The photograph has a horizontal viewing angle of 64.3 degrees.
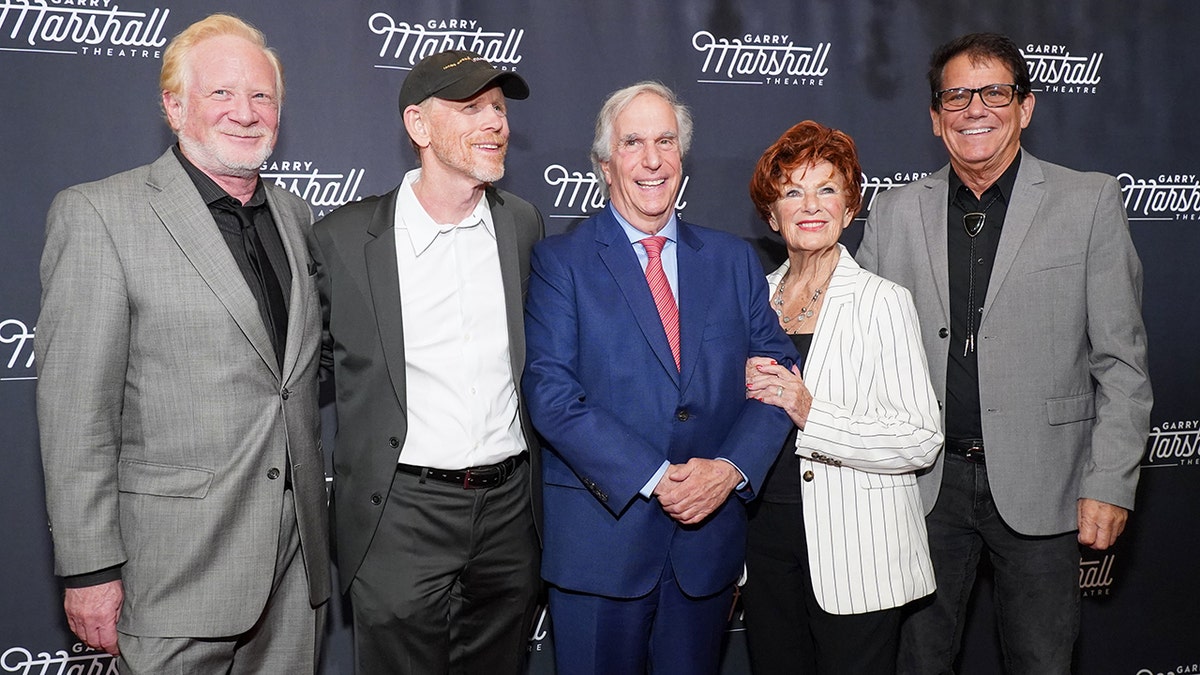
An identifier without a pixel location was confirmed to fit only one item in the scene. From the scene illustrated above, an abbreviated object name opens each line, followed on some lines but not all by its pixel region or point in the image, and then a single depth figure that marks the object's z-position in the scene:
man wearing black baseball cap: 2.46
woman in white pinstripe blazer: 2.45
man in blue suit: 2.37
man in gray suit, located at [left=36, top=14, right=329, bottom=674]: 2.10
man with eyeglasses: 2.72
